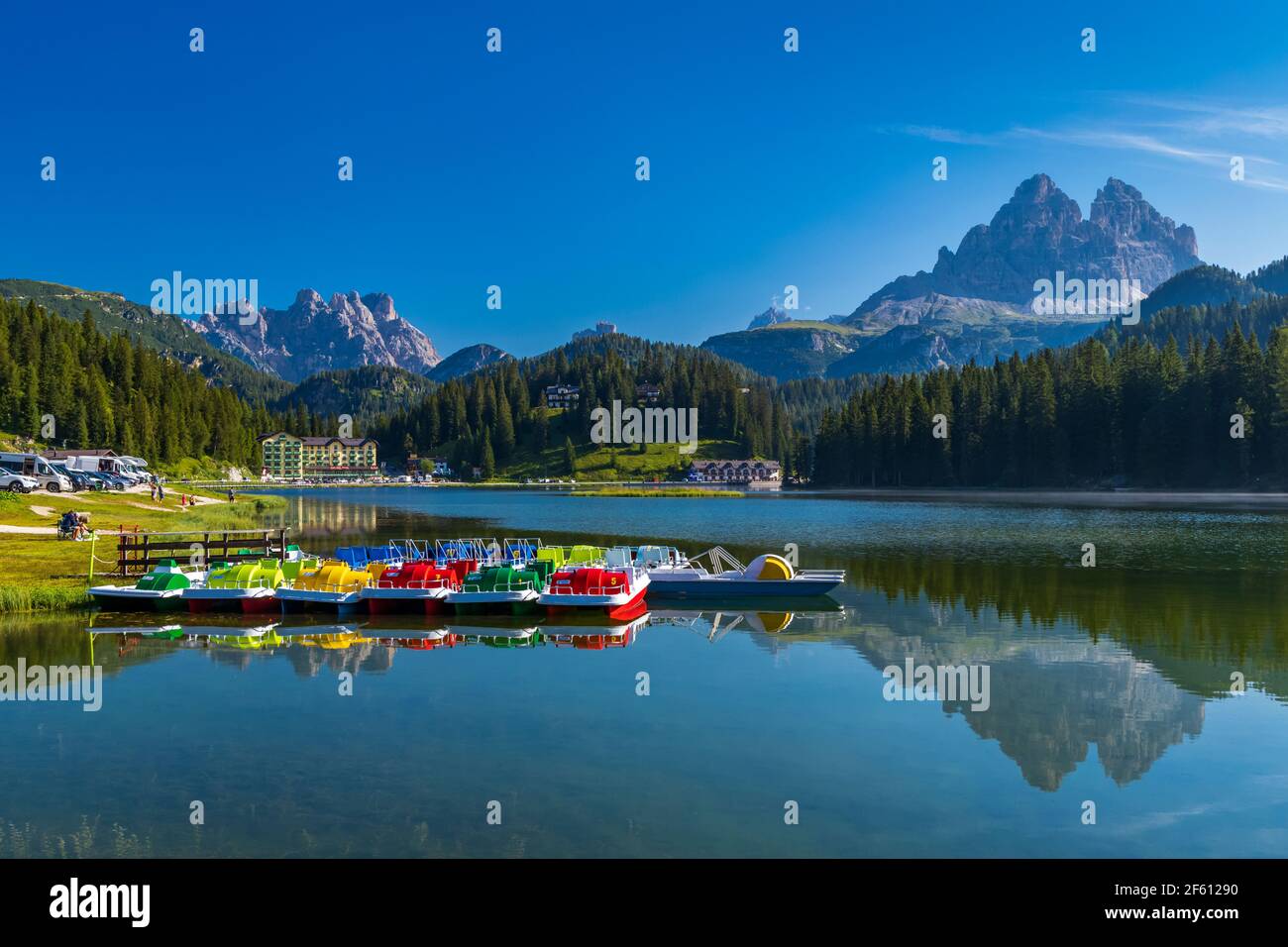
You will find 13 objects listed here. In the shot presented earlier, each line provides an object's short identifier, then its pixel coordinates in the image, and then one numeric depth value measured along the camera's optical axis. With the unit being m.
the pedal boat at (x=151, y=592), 42.03
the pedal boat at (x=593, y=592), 41.97
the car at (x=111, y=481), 108.56
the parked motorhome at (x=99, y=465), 135.75
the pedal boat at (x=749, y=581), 47.88
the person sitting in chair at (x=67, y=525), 61.56
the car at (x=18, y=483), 88.65
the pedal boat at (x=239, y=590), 42.88
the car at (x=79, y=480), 100.69
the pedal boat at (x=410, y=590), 42.97
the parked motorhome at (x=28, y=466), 108.78
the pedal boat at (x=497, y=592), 42.78
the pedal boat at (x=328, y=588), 43.03
